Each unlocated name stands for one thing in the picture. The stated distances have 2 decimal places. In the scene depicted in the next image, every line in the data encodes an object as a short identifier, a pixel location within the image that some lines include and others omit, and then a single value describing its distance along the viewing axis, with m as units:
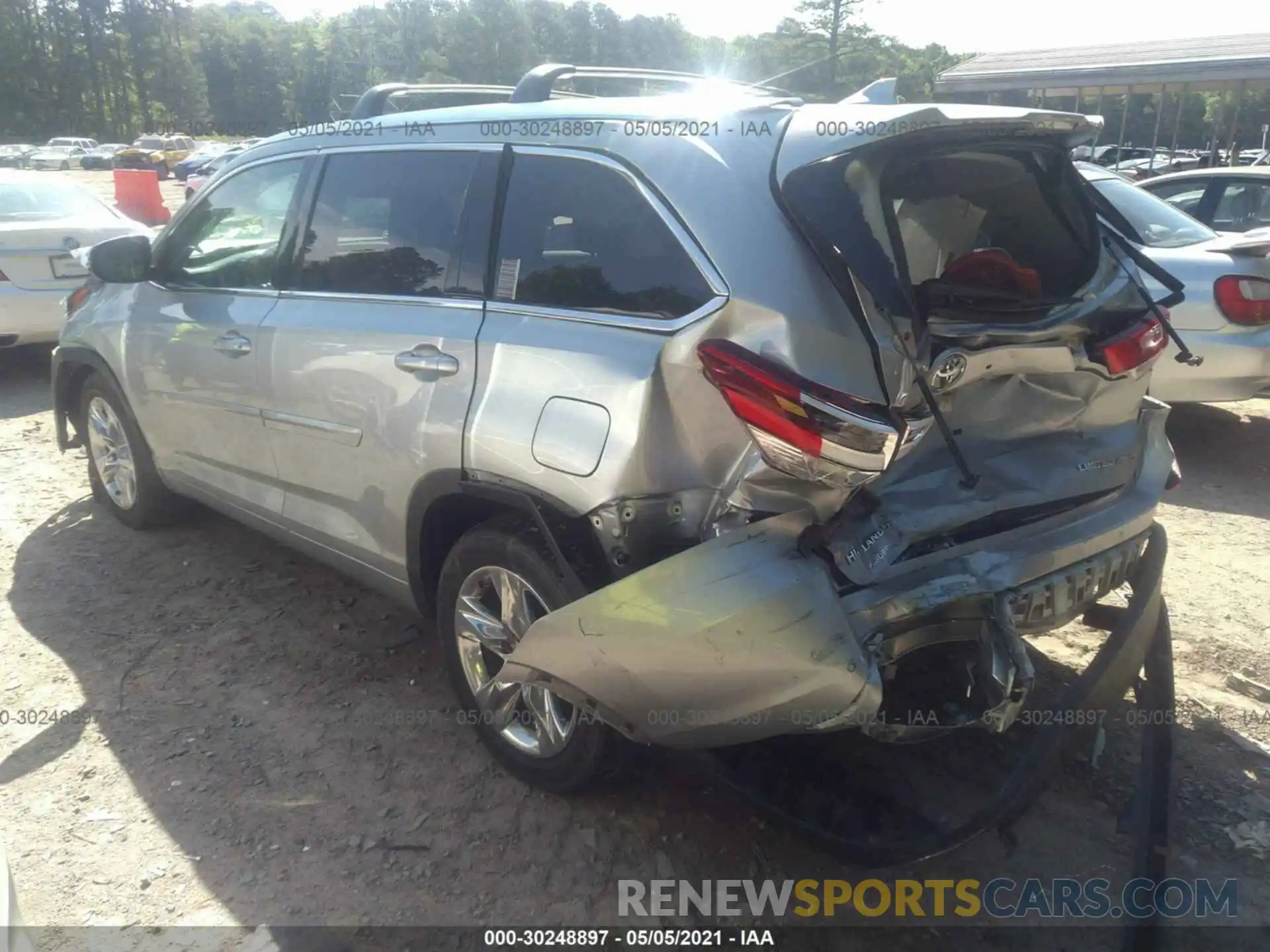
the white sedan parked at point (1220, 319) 5.50
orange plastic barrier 17.25
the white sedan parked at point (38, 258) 7.21
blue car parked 36.34
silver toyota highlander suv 2.18
